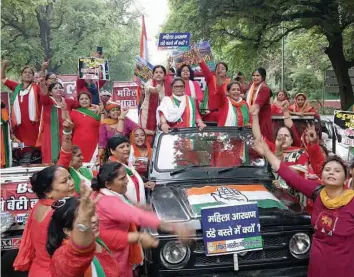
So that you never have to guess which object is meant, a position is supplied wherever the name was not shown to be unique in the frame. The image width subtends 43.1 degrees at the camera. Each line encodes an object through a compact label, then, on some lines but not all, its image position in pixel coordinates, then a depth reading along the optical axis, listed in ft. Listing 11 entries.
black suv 12.17
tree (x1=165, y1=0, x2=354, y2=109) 39.14
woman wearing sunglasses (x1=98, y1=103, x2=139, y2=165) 19.22
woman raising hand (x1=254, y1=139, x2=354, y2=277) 11.03
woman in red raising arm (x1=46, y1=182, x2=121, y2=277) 6.53
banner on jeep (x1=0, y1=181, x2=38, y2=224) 14.98
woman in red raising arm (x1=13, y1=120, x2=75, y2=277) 9.32
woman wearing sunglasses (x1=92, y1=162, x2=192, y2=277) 8.99
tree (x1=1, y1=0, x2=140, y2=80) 77.20
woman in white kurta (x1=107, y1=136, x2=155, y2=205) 13.65
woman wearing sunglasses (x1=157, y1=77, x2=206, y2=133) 18.70
